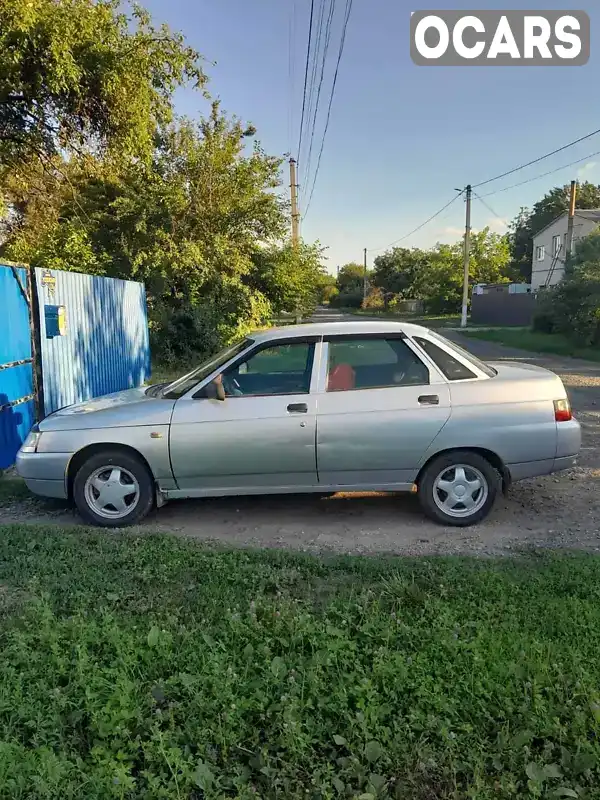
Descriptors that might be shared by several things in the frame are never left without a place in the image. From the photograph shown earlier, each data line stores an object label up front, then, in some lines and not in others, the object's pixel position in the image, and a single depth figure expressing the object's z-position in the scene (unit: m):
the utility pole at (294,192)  25.95
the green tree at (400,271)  58.56
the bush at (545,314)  20.76
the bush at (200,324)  14.86
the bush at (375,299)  62.85
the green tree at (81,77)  9.55
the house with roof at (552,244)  40.22
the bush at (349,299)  73.97
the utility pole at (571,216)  32.76
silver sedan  4.77
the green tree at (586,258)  18.69
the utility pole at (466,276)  35.46
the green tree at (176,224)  15.28
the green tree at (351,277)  80.88
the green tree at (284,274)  18.82
